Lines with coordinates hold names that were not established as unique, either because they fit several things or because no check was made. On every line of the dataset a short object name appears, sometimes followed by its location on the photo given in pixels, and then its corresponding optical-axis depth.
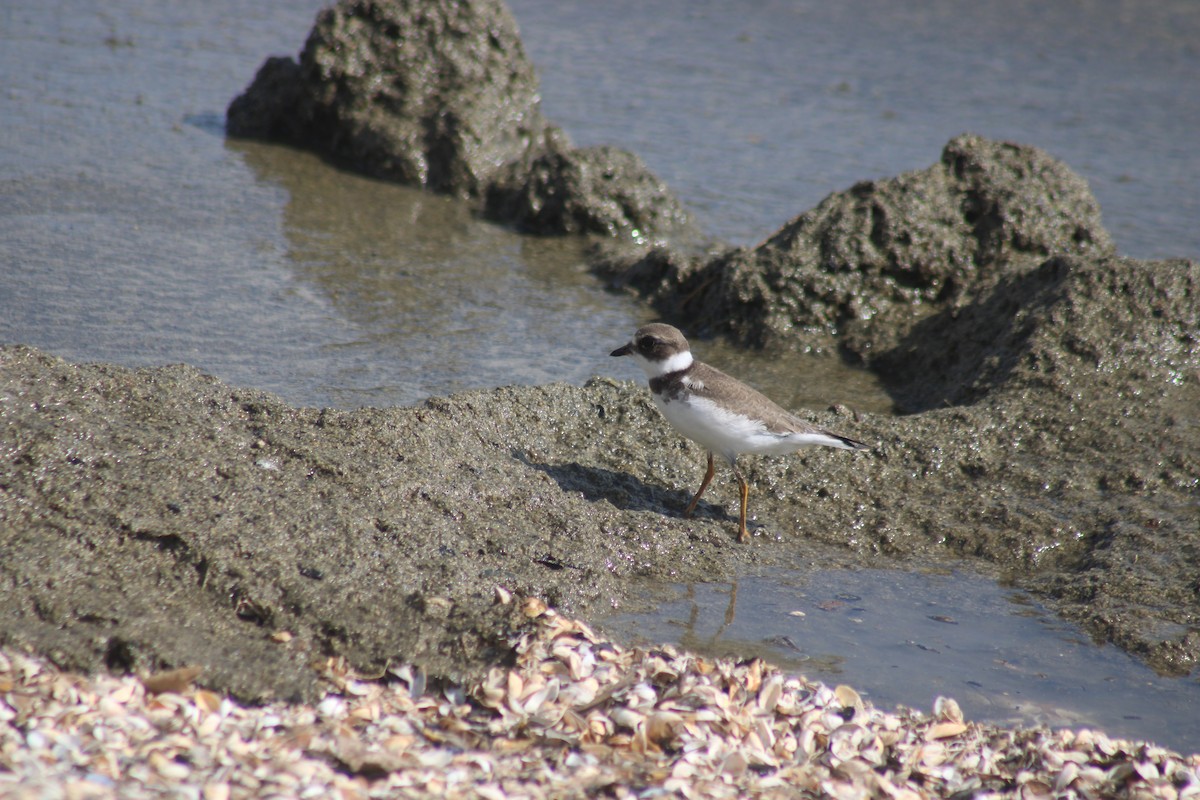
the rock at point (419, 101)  20.52
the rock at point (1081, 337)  12.62
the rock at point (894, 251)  15.62
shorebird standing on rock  9.95
